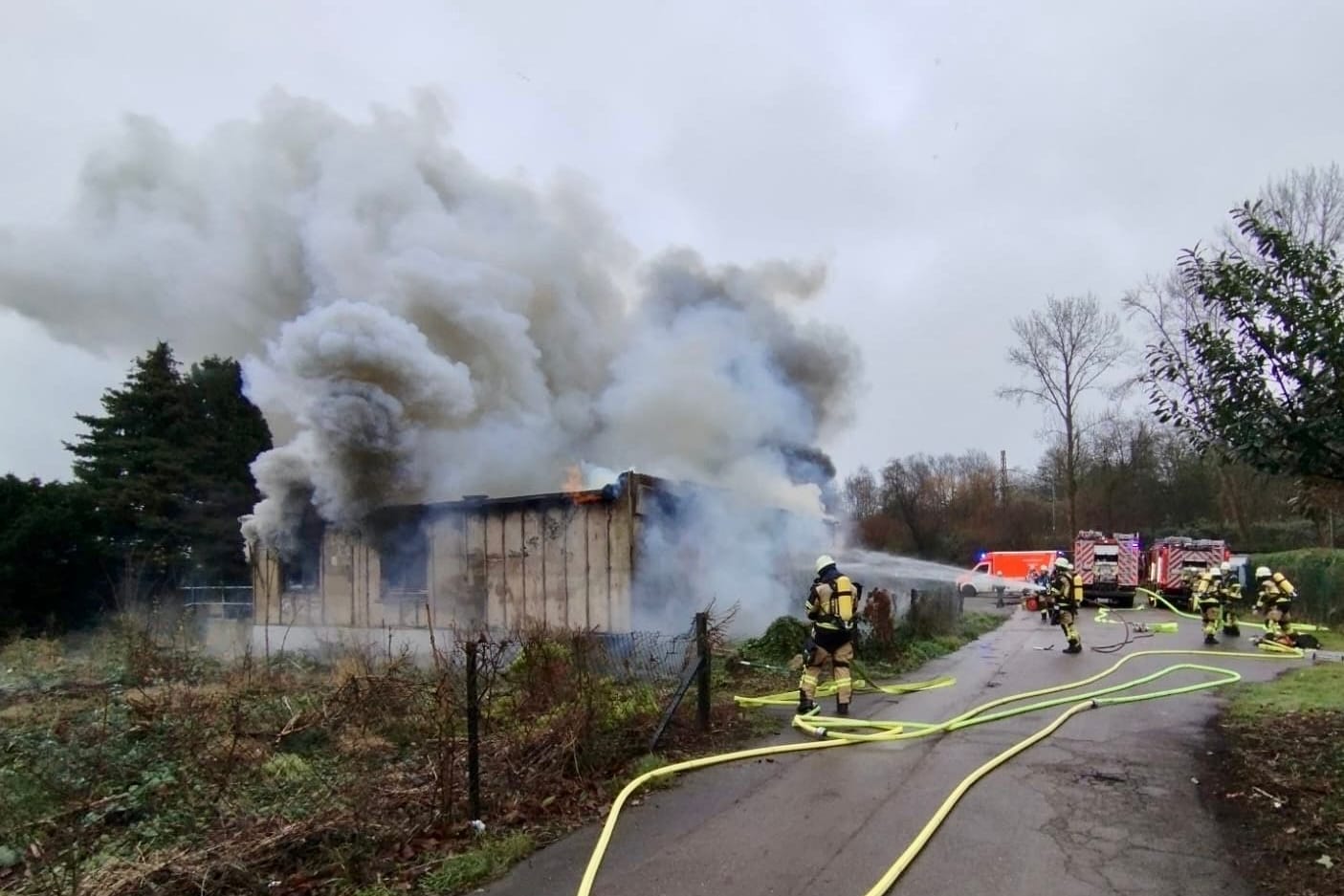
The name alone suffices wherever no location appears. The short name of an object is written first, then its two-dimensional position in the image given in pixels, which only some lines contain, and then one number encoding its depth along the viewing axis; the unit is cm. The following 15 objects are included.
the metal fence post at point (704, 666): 779
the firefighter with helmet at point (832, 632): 878
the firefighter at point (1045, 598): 2127
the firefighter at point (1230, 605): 1652
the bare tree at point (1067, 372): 4059
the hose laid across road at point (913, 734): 477
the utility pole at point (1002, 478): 5202
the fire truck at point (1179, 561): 2534
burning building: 1499
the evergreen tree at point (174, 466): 2697
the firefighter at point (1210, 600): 1578
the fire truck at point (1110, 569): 2677
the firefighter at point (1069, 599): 1425
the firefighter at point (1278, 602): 1427
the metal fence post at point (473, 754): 541
